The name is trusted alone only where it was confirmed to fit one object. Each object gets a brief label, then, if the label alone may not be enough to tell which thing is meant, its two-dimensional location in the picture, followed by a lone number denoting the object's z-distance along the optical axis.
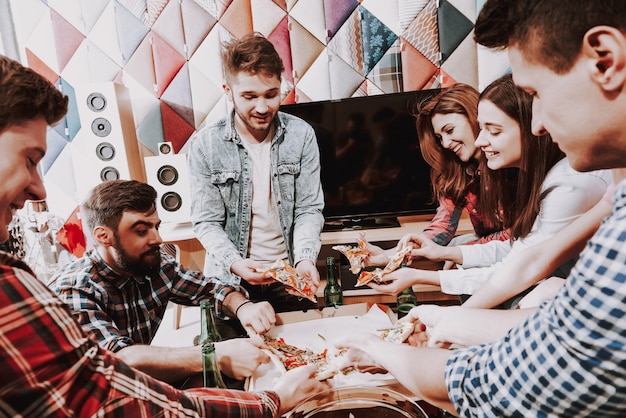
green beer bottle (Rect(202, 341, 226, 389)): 1.03
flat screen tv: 3.10
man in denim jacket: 1.99
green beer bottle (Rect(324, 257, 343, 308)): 1.56
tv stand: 3.20
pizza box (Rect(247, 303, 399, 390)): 1.07
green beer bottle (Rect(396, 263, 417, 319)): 1.39
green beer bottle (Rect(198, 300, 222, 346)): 1.20
